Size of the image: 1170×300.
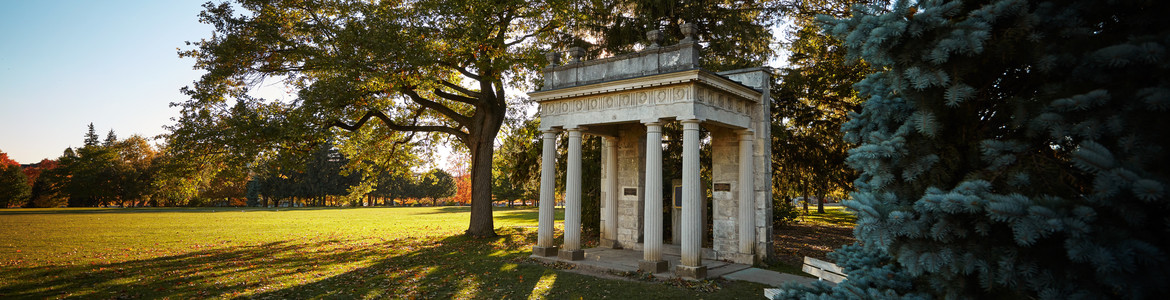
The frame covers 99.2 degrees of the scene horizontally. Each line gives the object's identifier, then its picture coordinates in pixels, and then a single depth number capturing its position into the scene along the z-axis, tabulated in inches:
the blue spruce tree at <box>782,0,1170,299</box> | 101.3
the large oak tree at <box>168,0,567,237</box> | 557.6
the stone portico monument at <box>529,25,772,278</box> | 411.8
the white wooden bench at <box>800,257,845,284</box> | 195.1
